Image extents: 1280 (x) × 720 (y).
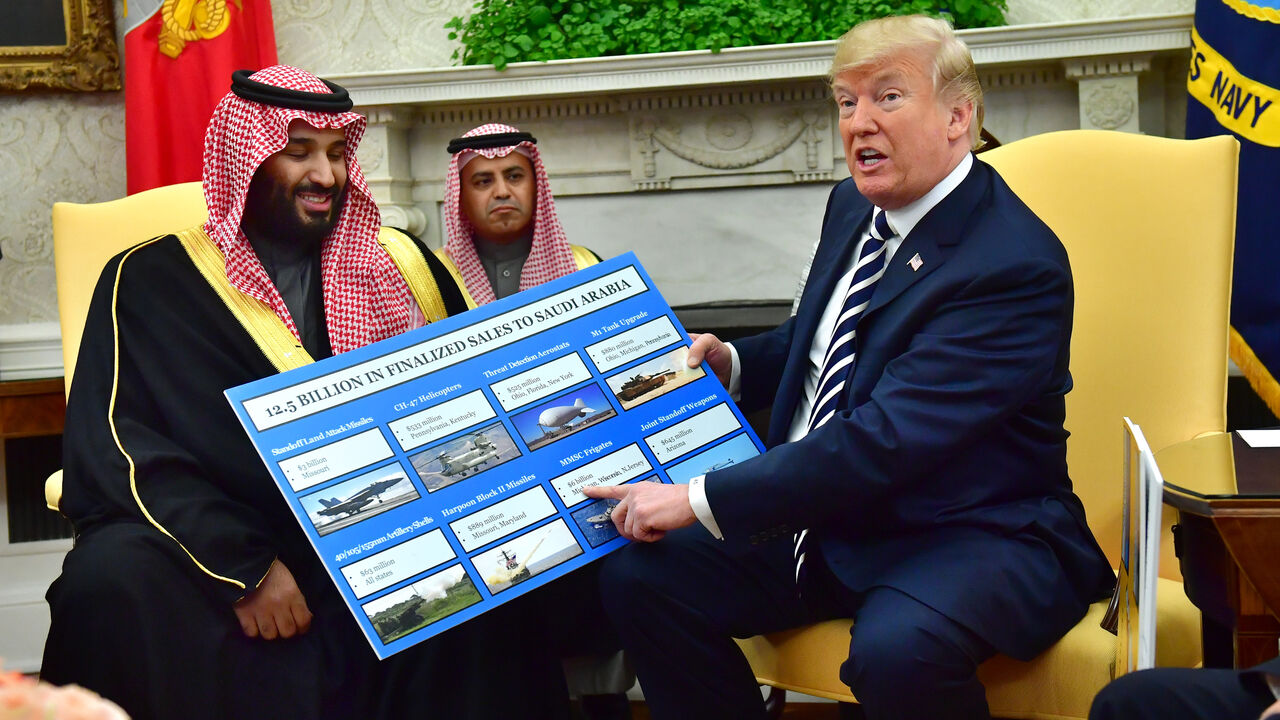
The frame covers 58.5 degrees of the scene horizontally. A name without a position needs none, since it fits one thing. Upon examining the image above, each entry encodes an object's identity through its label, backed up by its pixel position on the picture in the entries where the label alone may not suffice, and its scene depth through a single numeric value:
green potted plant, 4.20
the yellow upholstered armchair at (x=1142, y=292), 2.42
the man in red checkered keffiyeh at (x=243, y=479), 2.06
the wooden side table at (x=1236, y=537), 1.52
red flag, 4.18
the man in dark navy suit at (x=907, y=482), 1.91
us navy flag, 3.22
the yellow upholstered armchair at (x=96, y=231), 2.86
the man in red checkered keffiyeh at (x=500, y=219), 3.33
